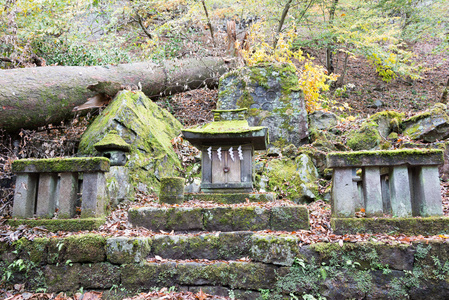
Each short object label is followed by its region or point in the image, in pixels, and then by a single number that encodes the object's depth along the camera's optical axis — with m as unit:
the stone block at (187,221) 4.13
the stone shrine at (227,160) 5.71
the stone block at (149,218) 4.15
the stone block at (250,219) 4.04
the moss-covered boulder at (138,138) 6.31
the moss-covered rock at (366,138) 7.42
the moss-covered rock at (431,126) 6.97
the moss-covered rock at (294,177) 6.64
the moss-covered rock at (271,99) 8.59
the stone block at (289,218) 4.00
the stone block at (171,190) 4.77
